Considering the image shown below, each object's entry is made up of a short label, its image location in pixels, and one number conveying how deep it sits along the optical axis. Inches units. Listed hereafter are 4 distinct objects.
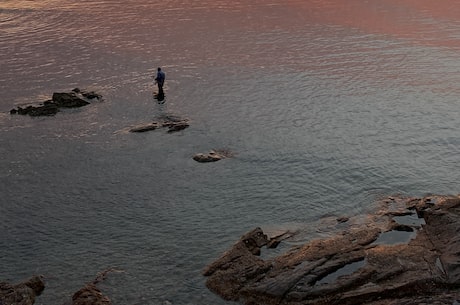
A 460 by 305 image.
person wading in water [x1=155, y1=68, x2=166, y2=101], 1908.2
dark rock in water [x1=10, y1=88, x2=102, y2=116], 1825.8
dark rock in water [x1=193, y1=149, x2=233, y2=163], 1524.4
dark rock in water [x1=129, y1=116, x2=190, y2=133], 1705.2
